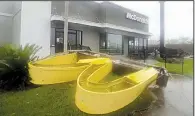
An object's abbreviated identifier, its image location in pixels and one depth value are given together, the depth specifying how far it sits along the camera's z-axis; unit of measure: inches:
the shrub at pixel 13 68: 107.0
